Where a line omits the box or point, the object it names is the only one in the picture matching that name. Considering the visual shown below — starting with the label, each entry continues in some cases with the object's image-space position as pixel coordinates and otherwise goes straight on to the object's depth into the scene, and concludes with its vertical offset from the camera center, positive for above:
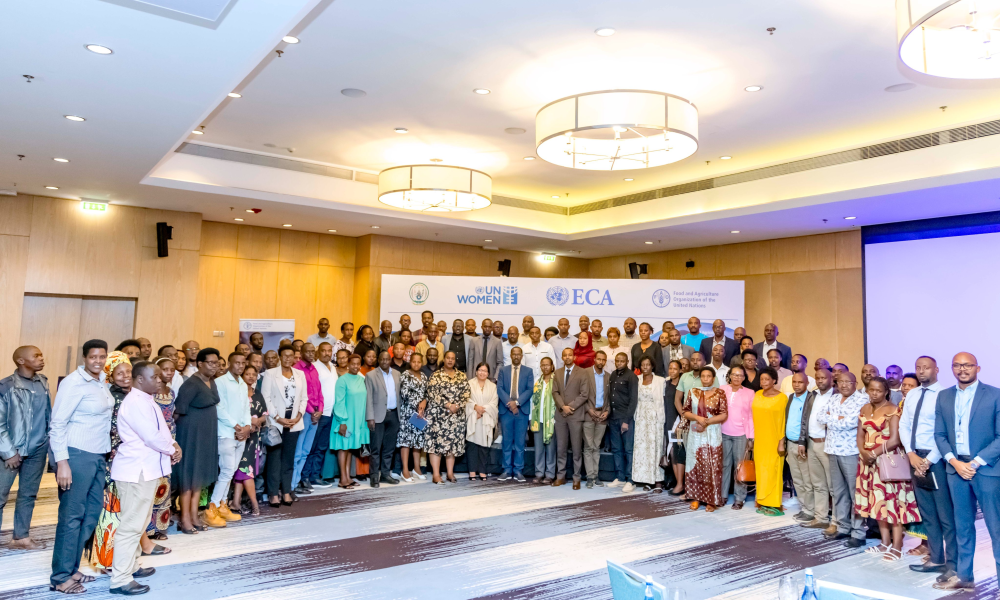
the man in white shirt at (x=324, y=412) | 7.52 -0.75
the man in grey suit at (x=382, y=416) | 7.80 -0.81
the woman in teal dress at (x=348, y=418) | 7.64 -0.83
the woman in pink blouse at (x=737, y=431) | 7.20 -0.78
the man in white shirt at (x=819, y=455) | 6.25 -0.90
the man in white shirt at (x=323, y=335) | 9.75 +0.18
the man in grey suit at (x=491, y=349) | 9.57 +0.05
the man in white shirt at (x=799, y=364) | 6.85 -0.01
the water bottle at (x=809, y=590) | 2.31 -0.81
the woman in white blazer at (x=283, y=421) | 6.68 -0.77
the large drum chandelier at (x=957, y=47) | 4.38 +2.21
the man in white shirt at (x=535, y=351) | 9.23 +0.05
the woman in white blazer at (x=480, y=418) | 8.30 -0.85
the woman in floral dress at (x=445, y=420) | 8.12 -0.87
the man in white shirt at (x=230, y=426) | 5.99 -0.76
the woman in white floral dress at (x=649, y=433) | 7.84 -0.91
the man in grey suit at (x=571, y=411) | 8.05 -0.70
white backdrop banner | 10.95 +0.95
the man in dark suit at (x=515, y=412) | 8.43 -0.77
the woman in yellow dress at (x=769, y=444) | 6.88 -0.87
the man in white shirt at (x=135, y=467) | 4.36 -0.86
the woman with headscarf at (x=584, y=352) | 8.70 +0.06
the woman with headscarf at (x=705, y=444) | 7.13 -0.95
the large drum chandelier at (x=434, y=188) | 8.54 +2.20
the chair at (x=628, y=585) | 2.28 -0.84
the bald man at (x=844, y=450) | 5.91 -0.79
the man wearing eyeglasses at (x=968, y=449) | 4.68 -0.59
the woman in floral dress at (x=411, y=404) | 8.09 -0.67
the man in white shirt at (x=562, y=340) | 9.83 +0.23
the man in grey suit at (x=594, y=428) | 8.05 -0.89
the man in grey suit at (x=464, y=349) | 9.62 +0.04
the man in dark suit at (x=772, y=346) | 9.02 +0.23
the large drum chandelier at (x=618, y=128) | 5.97 +2.29
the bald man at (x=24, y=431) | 4.99 -0.75
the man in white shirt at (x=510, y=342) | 9.62 +0.17
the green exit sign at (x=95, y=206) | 9.79 +2.02
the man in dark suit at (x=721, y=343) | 9.61 +0.27
